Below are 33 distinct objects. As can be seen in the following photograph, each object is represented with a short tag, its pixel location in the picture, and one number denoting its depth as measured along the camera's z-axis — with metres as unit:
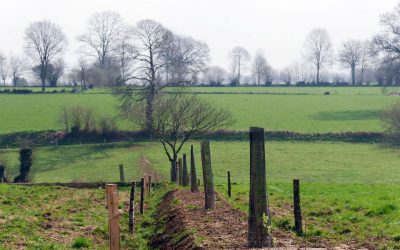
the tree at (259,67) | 162.57
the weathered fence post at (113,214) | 10.89
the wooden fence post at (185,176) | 34.52
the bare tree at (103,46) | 104.75
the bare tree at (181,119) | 49.61
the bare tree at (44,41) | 108.00
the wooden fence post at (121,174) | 44.34
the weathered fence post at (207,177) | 18.91
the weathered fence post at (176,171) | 40.98
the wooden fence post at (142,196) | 21.66
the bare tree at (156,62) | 63.66
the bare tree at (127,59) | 66.44
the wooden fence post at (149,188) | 31.62
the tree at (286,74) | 168.48
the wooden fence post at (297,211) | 14.52
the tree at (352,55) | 138.62
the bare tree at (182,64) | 69.50
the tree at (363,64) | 134.19
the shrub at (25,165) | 45.94
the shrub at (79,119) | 66.44
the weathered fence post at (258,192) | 12.37
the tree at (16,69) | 143.88
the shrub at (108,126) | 65.94
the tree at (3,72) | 147.00
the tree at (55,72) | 113.19
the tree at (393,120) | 57.44
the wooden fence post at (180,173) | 37.95
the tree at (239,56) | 174.12
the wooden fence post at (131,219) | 18.28
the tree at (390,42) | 76.44
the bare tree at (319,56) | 143.00
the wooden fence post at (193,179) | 25.86
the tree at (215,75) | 130.79
